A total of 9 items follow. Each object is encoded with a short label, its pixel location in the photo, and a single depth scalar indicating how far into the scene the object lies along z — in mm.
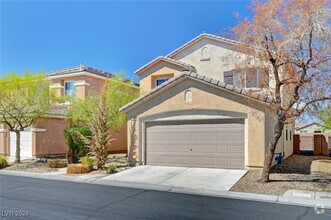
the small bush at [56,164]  16281
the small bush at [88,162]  14945
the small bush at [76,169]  14273
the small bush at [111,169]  14079
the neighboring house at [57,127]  21859
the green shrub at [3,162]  17016
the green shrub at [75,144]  17656
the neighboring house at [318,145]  24016
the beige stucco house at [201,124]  13383
